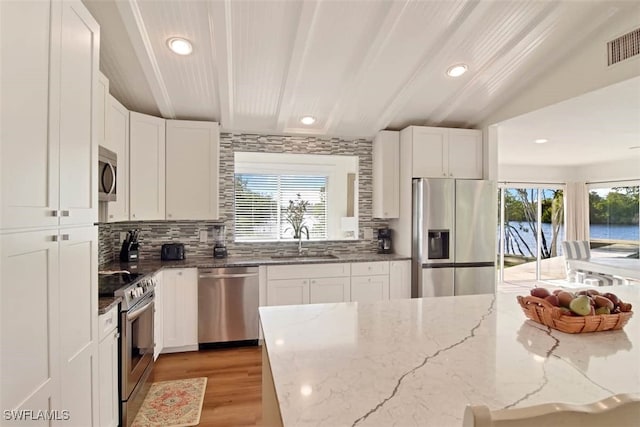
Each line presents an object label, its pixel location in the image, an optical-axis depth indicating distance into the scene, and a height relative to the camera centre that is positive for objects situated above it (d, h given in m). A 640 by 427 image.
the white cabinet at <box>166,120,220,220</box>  3.57 +0.52
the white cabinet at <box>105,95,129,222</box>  2.62 +0.58
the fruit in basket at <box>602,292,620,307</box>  1.56 -0.39
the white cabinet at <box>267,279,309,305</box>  3.59 -0.80
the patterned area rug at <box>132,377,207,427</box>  2.31 -1.40
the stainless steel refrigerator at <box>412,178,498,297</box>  3.73 -0.22
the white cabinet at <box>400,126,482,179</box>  3.87 +0.77
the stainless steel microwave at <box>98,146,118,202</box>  2.26 +0.30
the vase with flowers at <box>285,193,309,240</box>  4.77 +0.02
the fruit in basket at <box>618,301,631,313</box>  1.53 -0.41
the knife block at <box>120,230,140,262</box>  3.42 -0.33
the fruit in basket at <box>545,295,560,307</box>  1.56 -0.39
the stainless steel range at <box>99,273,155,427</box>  2.16 -0.83
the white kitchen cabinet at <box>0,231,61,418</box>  1.04 -0.36
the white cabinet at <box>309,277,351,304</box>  3.68 -0.80
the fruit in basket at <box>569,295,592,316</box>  1.47 -0.39
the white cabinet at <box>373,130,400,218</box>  4.12 +0.54
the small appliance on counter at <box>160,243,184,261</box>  3.67 -0.38
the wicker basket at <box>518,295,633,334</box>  1.46 -0.46
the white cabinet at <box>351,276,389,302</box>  3.80 -0.81
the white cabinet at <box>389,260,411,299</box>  3.88 -0.72
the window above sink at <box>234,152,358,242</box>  5.05 +0.37
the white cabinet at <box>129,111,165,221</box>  3.23 +0.51
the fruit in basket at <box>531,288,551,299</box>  1.63 -0.37
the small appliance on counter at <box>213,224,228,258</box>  4.00 -0.21
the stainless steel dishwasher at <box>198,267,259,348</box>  3.44 -0.92
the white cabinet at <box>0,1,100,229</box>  1.06 +0.40
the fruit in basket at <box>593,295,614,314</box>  1.52 -0.39
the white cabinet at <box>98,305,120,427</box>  1.87 -0.89
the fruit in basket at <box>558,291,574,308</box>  1.56 -0.38
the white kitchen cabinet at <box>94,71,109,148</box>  2.34 +0.79
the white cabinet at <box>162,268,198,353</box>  3.35 -0.93
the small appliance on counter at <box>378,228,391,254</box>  4.37 -0.31
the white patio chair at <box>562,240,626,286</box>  5.76 -0.58
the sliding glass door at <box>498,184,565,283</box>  6.50 -0.32
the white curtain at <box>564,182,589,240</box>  6.64 +0.14
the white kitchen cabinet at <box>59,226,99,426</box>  1.42 -0.49
